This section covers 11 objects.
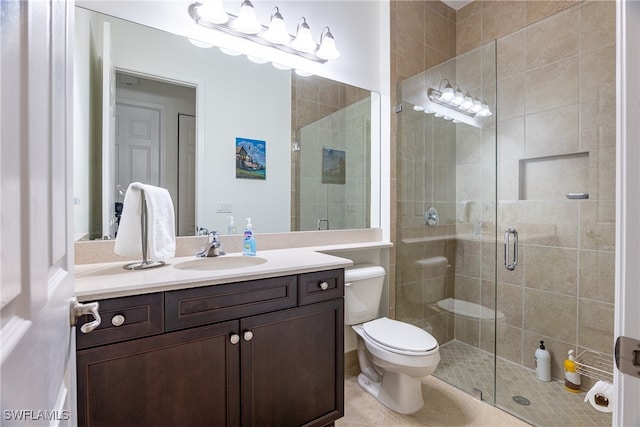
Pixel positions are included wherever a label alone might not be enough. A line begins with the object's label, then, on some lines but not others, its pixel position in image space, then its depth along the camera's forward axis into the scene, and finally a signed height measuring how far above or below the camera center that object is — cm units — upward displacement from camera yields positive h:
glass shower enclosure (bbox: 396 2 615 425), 183 -1
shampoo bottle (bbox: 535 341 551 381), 198 -100
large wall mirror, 145 +44
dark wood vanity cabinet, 101 -57
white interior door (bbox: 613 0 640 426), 50 +1
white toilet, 162 -74
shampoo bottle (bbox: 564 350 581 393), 184 -99
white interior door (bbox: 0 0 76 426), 31 +0
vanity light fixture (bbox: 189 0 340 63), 158 +103
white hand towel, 125 -6
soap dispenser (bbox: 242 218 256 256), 167 -18
